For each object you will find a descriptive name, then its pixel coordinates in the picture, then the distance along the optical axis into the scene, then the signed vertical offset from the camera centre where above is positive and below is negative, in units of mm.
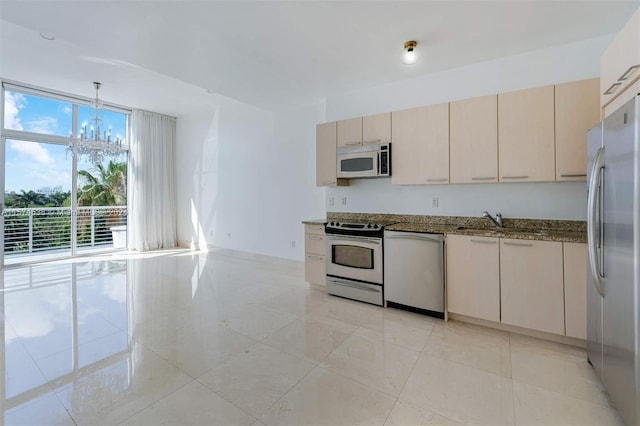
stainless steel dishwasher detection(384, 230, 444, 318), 2930 -629
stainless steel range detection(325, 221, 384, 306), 3338 -590
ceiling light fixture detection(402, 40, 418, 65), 2900 +1677
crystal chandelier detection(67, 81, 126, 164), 5094 +1250
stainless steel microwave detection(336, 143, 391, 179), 3547 +666
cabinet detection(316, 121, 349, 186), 4020 +805
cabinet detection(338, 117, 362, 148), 3811 +1089
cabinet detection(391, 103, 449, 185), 3223 +793
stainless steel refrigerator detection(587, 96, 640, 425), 1439 -237
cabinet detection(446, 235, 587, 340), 2341 -623
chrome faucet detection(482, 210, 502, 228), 3065 -69
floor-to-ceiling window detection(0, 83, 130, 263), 5109 +678
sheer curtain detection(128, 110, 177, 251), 6508 +721
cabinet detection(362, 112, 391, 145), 3586 +1080
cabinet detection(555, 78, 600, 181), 2490 +803
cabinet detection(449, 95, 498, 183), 2932 +769
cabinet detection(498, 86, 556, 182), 2670 +746
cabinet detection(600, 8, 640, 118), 1678 +930
